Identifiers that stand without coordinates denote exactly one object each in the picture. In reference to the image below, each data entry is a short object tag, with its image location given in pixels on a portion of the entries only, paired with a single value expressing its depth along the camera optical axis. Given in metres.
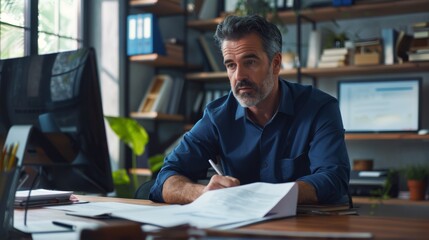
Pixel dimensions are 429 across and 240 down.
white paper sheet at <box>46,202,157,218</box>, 1.29
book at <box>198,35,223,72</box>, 3.95
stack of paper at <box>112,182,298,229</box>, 1.15
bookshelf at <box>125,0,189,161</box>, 3.77
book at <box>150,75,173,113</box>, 3.80
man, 1.82
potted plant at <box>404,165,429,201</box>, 3.19
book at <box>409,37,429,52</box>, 3.30
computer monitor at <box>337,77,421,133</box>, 3.41
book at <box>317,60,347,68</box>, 3.50
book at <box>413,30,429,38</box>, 3.28
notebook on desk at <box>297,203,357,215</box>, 1.35
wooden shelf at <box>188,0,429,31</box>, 3.38
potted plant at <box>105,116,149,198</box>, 3.37
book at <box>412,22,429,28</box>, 3.29
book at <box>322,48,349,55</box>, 3.50
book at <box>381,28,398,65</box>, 3.42
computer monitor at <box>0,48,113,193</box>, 1.27
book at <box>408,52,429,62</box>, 3.27
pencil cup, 0.98
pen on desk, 1.13
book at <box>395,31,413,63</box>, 3.39
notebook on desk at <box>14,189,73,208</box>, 1.50
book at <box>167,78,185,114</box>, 3.90
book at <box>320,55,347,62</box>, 3.50
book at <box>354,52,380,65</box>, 3.41
